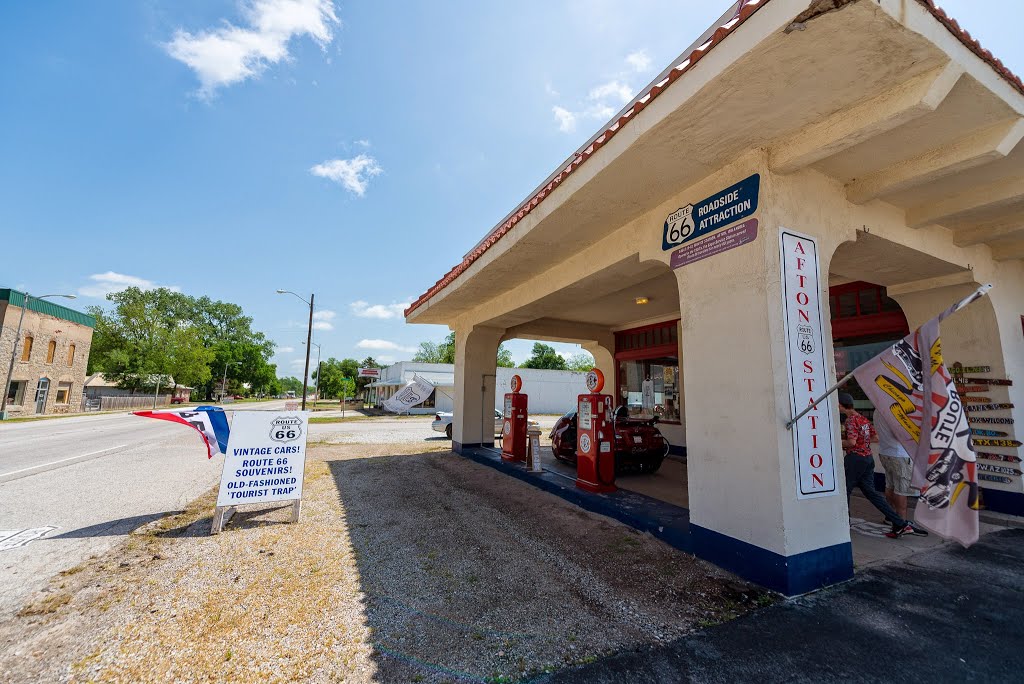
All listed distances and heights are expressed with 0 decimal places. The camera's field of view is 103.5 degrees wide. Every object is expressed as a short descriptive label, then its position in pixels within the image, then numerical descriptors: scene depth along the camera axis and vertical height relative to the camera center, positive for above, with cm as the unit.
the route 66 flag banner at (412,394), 1233 -26
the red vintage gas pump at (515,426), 845 -81
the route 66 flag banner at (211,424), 513 -52
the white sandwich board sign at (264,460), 490 -96
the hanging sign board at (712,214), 359 +170
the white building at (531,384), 3272 +25
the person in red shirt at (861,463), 432 -77
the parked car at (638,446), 732 -104
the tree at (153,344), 4084 +426
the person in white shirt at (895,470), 438 -84
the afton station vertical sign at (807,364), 329 +23
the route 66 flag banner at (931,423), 252 -20
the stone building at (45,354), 2430 +179
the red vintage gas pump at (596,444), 592 -82
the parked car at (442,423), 1548 -140
